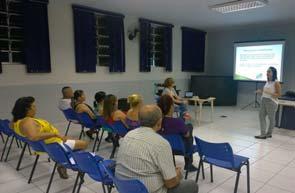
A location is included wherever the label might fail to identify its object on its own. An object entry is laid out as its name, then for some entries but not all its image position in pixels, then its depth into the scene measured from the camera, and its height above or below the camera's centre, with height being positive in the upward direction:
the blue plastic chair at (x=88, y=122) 4.10 -0.96
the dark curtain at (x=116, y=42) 6.66 +0.66
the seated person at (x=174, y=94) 5.61 -0.67
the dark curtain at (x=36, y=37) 5.14 +0.63
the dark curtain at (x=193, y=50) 9.13 +0.65
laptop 6.34 -0.75
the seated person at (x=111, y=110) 3.71 -0.68
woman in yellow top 2.70 -0.72
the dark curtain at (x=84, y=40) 5.95 +0.66
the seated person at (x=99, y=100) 4.38 -0.62
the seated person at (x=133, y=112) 3.52 -0.68
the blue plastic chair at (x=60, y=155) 2.34 -0.88
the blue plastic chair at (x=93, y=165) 2.06 -0.86
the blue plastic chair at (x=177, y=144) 2.76 -0.89
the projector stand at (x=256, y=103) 8.65 -1.32
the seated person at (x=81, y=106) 4.17 -0.71
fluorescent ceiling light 5.31 +1.41
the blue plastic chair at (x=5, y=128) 3.53 -0.92
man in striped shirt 1.60 -0.61
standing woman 4.50 -0.58
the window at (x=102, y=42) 6.60 +0.66
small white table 5.90 -0.86
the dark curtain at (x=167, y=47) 8.29 +0.65
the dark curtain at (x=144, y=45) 7.43 +0.66
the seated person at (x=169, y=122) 2.77 -0.64
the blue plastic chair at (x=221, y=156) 2.35 -0.92
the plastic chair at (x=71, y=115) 4.45 -0.92
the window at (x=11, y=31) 4.98 +0.73
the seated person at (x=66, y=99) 4.59 -0.63
